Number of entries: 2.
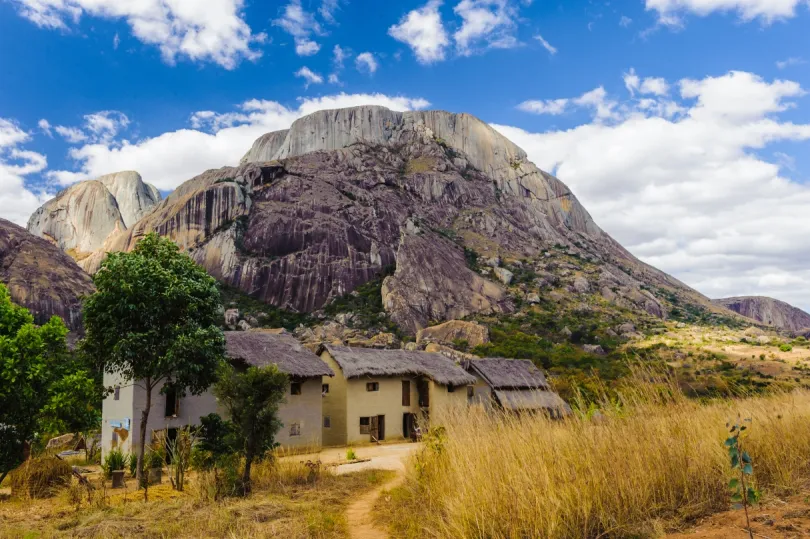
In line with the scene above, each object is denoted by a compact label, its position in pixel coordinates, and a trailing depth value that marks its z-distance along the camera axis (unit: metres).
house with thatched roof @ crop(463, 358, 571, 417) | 34.84
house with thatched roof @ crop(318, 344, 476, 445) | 29.17
